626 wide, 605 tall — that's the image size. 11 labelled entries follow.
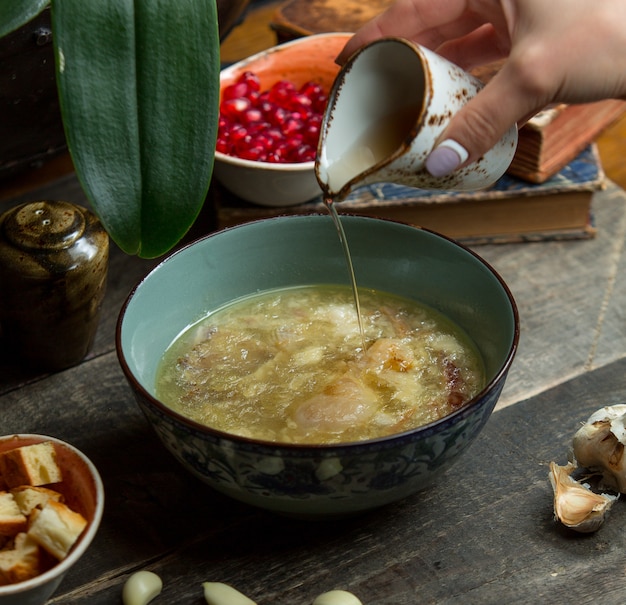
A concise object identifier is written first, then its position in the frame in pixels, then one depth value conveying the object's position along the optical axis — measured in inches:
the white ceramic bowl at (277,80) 60.2
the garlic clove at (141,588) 39.3
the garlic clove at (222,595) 38.9
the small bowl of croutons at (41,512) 37.0
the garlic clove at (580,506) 41.9
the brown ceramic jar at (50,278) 49.8
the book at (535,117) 63.8
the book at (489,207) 63.5
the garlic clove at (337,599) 38.5
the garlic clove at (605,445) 43.5
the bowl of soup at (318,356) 37.6
